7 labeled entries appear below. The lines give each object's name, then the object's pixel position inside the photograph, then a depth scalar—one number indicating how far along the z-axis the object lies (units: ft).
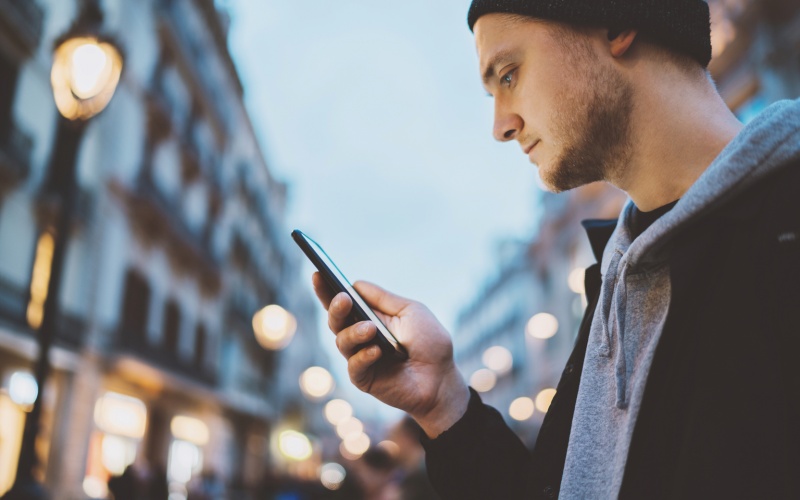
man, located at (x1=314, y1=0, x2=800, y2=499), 2.82
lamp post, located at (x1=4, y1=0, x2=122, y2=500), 12.85
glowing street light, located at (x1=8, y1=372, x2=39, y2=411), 41.22
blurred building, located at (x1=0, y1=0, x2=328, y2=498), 43.60
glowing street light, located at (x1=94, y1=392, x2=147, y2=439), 54.95
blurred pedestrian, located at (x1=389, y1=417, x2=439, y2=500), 13.10
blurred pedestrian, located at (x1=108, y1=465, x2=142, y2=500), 34.47
